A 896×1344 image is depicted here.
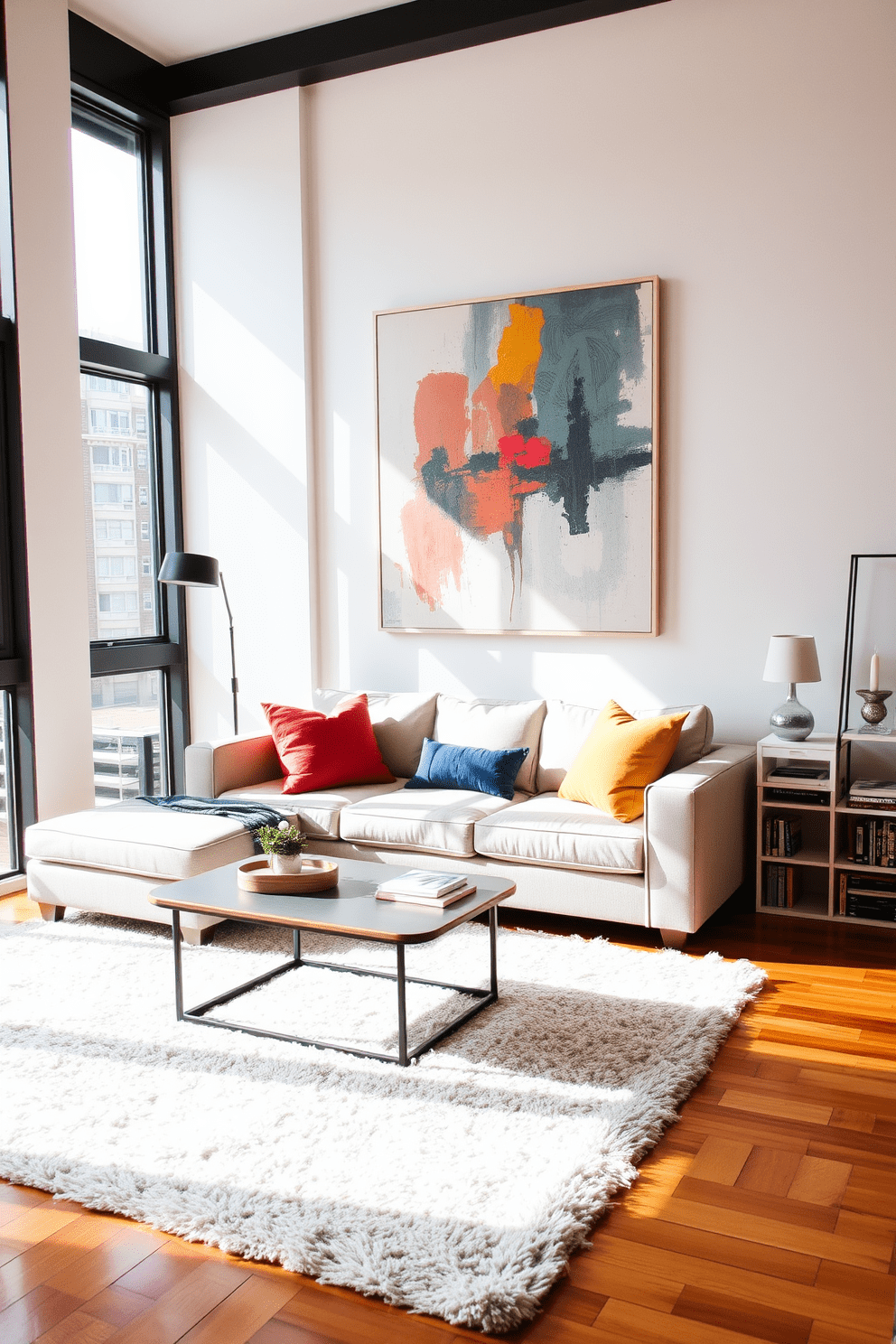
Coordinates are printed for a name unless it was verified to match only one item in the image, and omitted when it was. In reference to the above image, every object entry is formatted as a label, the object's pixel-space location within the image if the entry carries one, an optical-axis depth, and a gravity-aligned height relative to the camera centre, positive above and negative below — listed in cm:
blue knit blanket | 426 -87
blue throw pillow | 462 -77
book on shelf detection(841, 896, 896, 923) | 414 -124
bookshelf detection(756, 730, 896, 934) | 416 -94
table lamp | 421 -33
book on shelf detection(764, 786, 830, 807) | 421 -83
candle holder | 420 -47
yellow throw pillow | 412 -67
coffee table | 296 -92
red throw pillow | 482 -70
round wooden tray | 332 -89
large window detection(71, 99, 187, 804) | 549 +80
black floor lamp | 497 +11
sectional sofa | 389 -93
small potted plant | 335 -79
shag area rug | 218 -130
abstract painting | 482 +59
